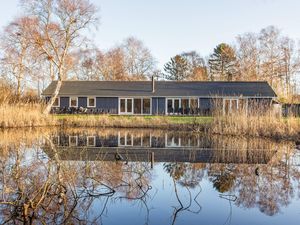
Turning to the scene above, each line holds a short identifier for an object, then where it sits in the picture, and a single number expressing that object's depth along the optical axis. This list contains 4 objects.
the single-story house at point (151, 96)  25.56
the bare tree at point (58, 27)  24.14
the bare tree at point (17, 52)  24.34
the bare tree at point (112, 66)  40.38
